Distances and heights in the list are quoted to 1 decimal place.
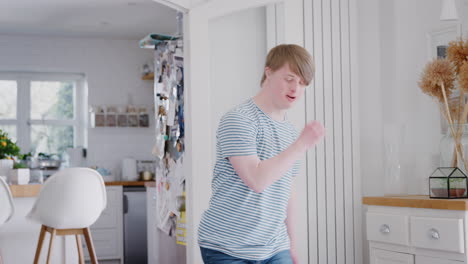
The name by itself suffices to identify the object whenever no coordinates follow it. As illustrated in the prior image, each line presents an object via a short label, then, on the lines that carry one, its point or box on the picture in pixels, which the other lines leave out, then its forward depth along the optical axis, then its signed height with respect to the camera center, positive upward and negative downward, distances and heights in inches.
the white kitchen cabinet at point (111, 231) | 240.2 -34.5
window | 272.1 +15.1
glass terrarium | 104.3 -8.0
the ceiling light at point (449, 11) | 112.2 +23.2
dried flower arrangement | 111.1 +10.3
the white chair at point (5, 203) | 130.7 -12.7
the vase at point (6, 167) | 157.2 -5.9
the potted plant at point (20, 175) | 152.9 -7.8
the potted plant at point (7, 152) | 159.3 -2.1
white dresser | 98.3 -15.7
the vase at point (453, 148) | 111.0 -1.9
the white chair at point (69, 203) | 130.2 -12.9
